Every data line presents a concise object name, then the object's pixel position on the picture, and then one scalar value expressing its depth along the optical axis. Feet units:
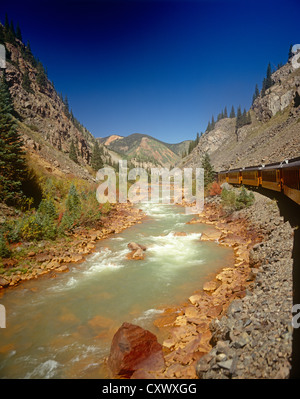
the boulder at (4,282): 29.14
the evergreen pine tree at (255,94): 379.76
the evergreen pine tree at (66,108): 298.88
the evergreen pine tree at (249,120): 302.31
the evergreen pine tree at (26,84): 176.88
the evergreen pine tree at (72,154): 150.10
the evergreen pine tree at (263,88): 328.74
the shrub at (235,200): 60.23
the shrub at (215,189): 93.33
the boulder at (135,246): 42.93
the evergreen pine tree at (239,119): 317.42
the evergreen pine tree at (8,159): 43.83
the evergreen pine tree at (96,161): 172.35
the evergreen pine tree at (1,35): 186.73
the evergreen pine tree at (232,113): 451.44
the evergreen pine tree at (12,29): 221.05
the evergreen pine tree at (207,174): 103.55
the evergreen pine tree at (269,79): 335.36
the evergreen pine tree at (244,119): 306.35
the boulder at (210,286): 26.77
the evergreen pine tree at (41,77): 216.33
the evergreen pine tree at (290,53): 369.42
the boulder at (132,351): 15.48
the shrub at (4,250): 32.90
